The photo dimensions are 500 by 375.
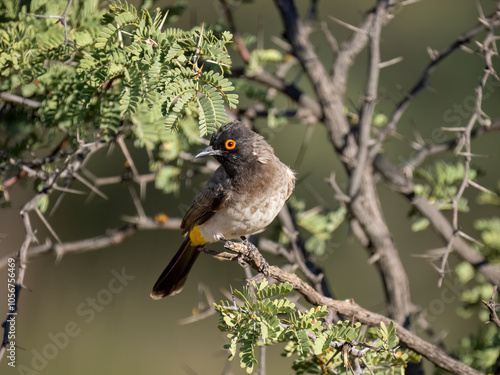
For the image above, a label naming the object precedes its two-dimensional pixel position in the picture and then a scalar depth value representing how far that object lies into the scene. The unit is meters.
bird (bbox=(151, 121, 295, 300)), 6.82
